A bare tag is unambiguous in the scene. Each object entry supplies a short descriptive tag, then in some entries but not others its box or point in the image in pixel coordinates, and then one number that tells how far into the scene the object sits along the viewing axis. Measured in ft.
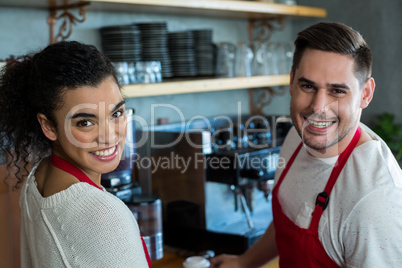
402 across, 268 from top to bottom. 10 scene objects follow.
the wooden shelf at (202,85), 7.02
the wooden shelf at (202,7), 6.93
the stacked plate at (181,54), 8.50
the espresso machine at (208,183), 7.31
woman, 3.37
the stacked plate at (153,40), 7.84
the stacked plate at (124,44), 7.59
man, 4.08
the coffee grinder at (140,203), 6.31
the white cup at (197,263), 5.52
